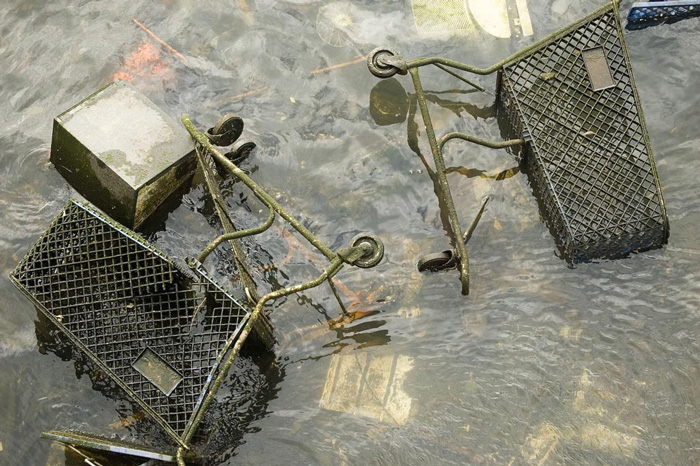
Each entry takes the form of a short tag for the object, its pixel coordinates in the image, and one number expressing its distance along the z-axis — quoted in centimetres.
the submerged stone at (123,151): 469
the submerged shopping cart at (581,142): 462
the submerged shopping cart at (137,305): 405
